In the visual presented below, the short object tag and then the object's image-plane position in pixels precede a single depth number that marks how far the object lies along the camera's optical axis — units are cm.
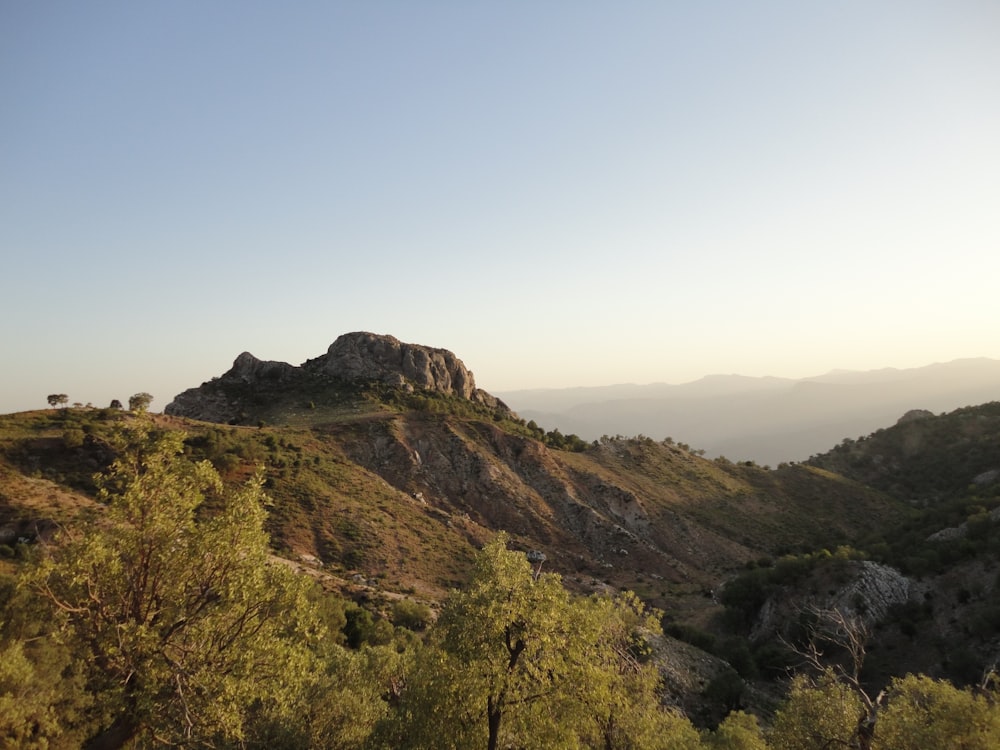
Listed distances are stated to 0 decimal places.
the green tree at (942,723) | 1870
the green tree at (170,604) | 1336
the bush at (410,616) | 4612
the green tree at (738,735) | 2656
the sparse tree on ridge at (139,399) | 7650
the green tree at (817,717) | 2139
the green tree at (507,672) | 1648
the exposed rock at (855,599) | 5031
